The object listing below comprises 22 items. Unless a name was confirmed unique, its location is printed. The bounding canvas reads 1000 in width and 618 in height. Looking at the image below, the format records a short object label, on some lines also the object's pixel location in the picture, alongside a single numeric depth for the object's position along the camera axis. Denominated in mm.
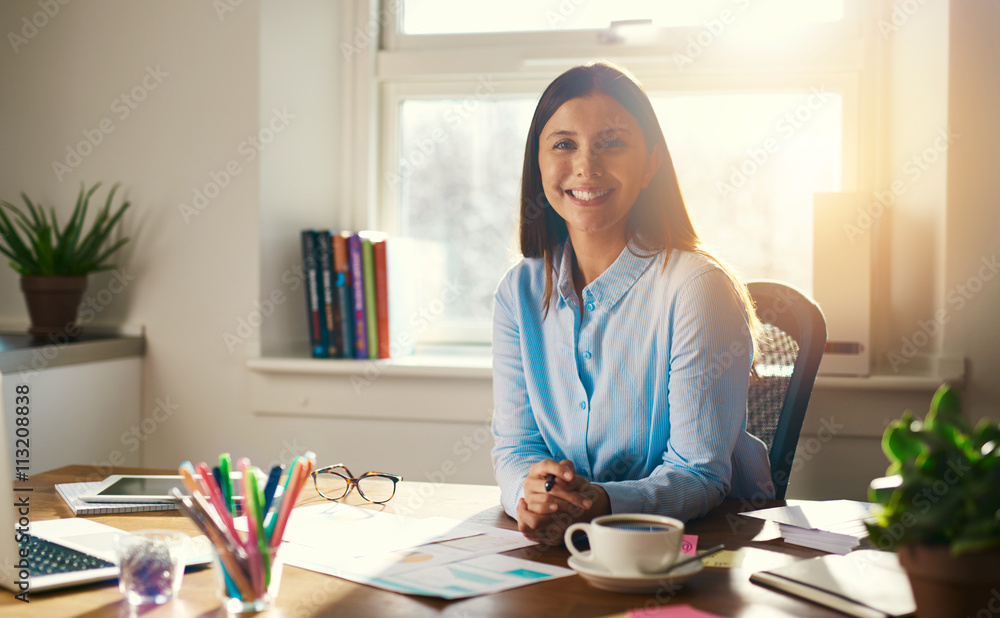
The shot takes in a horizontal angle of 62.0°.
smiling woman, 1248
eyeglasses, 1271
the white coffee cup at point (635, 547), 831
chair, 1494
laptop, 829
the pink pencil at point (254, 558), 788
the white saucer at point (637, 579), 824
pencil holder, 787
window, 2326
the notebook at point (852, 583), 768
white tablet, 1192
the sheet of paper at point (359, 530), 1003
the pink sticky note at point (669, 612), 771
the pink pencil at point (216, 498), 801
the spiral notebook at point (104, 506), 1147
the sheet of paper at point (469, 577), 836
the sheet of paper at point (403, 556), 914
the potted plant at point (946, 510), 637
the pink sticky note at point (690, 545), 964
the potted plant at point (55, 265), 2246
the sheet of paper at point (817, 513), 1065
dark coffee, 883
